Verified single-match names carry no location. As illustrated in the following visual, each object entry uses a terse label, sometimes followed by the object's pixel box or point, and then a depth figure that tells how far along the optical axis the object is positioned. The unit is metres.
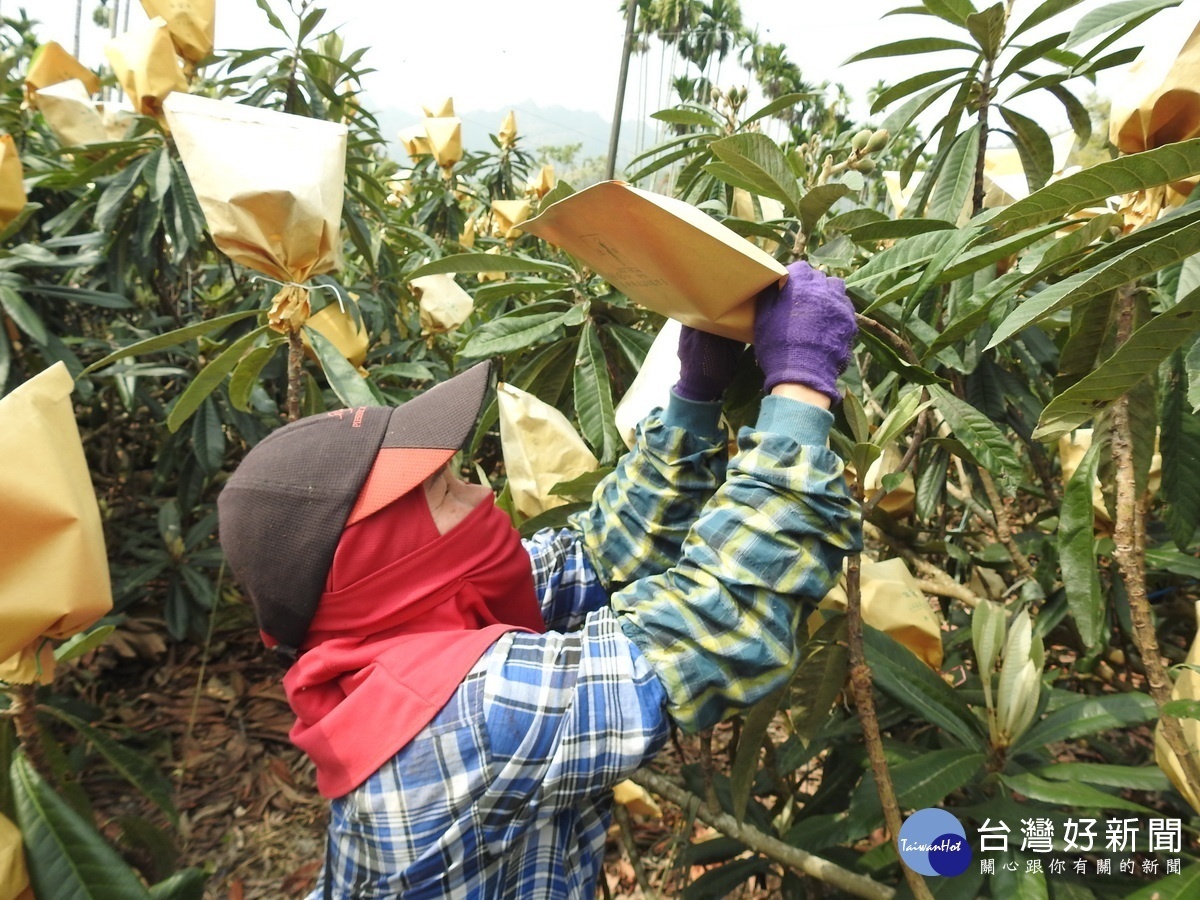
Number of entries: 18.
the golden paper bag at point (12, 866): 0.94
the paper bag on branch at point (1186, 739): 0.94
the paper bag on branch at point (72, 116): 2.23
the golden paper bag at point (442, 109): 4.11
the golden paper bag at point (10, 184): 1.75
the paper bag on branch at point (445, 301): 2.15
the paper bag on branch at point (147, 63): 1.88
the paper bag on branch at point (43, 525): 0.86
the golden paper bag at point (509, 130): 5.03
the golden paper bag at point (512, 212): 3.28
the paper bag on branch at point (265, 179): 1.19
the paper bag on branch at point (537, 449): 1.35
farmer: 0.86
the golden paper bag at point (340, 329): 1.66
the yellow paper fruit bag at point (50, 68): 2.29
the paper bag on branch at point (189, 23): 1.99
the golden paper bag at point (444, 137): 3.98
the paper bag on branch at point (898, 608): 1.30
